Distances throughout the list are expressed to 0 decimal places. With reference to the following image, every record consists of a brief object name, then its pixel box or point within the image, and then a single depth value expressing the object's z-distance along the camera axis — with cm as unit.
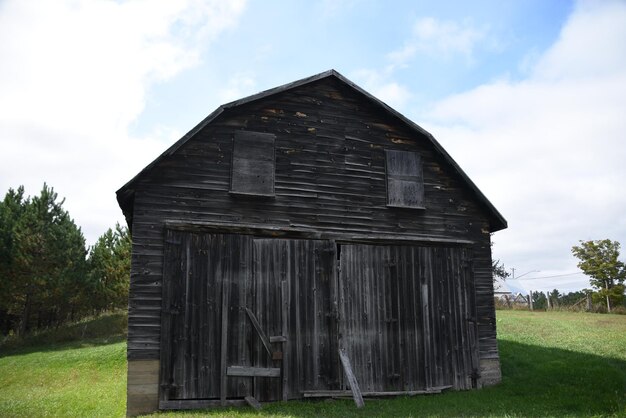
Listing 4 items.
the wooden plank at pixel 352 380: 1191
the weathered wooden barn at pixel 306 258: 1168
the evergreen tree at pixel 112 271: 3609
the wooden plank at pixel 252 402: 1144
